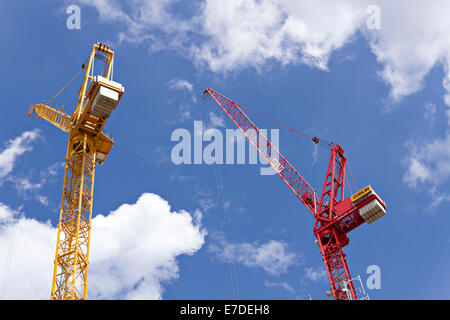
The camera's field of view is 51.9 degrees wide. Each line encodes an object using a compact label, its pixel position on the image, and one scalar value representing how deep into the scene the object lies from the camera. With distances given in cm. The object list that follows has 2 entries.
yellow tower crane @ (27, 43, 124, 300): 5812
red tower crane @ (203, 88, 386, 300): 7800
